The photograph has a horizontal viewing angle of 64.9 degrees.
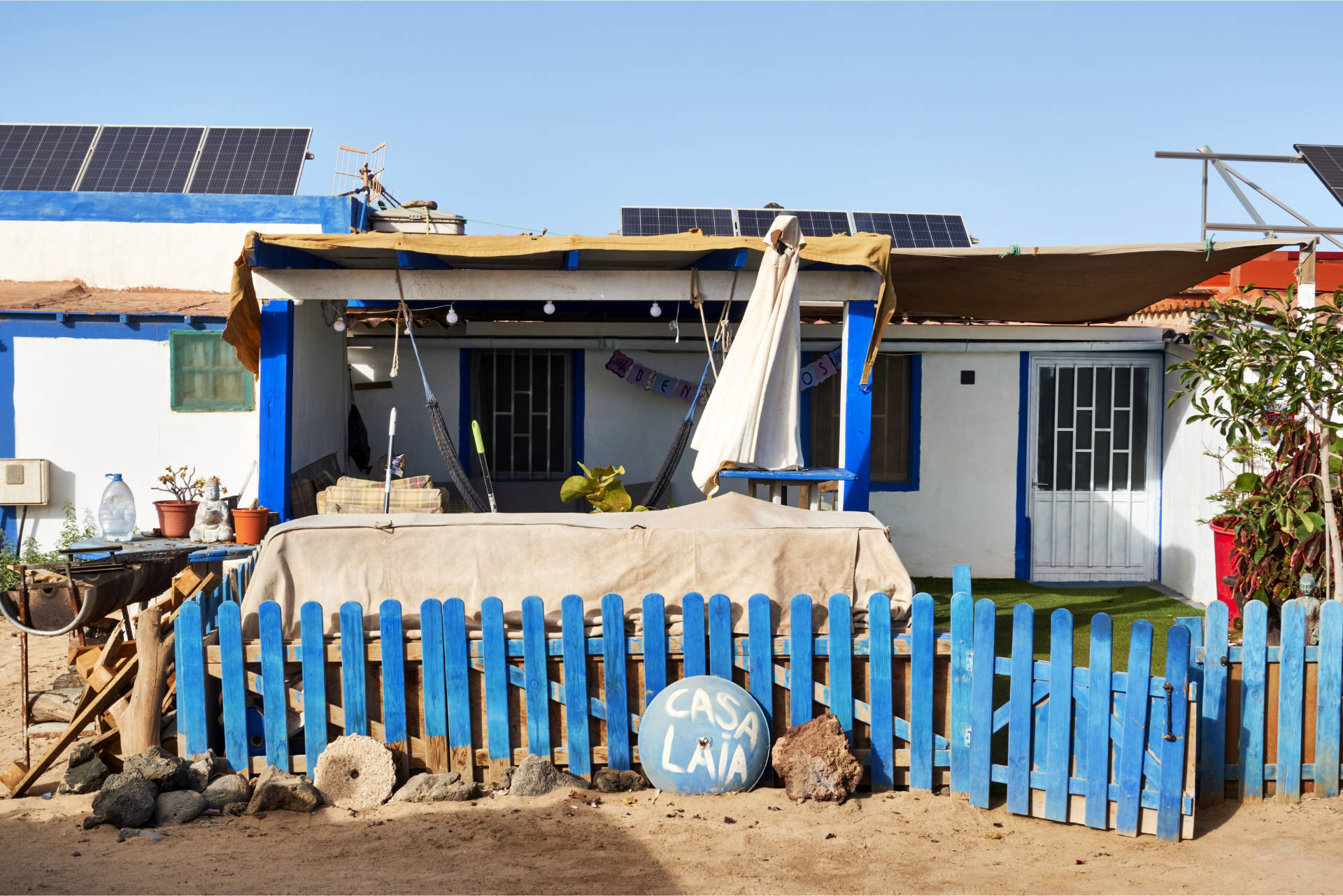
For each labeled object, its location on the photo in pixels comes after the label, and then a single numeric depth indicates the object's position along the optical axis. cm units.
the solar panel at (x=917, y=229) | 1037
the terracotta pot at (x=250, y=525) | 632
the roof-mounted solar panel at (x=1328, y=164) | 930
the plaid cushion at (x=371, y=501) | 666
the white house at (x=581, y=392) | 810
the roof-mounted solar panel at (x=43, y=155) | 945
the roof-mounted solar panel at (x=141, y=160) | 947
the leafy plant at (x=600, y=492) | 673
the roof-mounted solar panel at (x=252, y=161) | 951
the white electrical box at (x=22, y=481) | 793
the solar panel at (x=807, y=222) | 1067
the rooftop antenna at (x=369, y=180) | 1284
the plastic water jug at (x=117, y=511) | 739
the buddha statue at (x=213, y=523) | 654
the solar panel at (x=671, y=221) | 1050
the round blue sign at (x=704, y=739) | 436
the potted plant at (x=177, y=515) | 695
